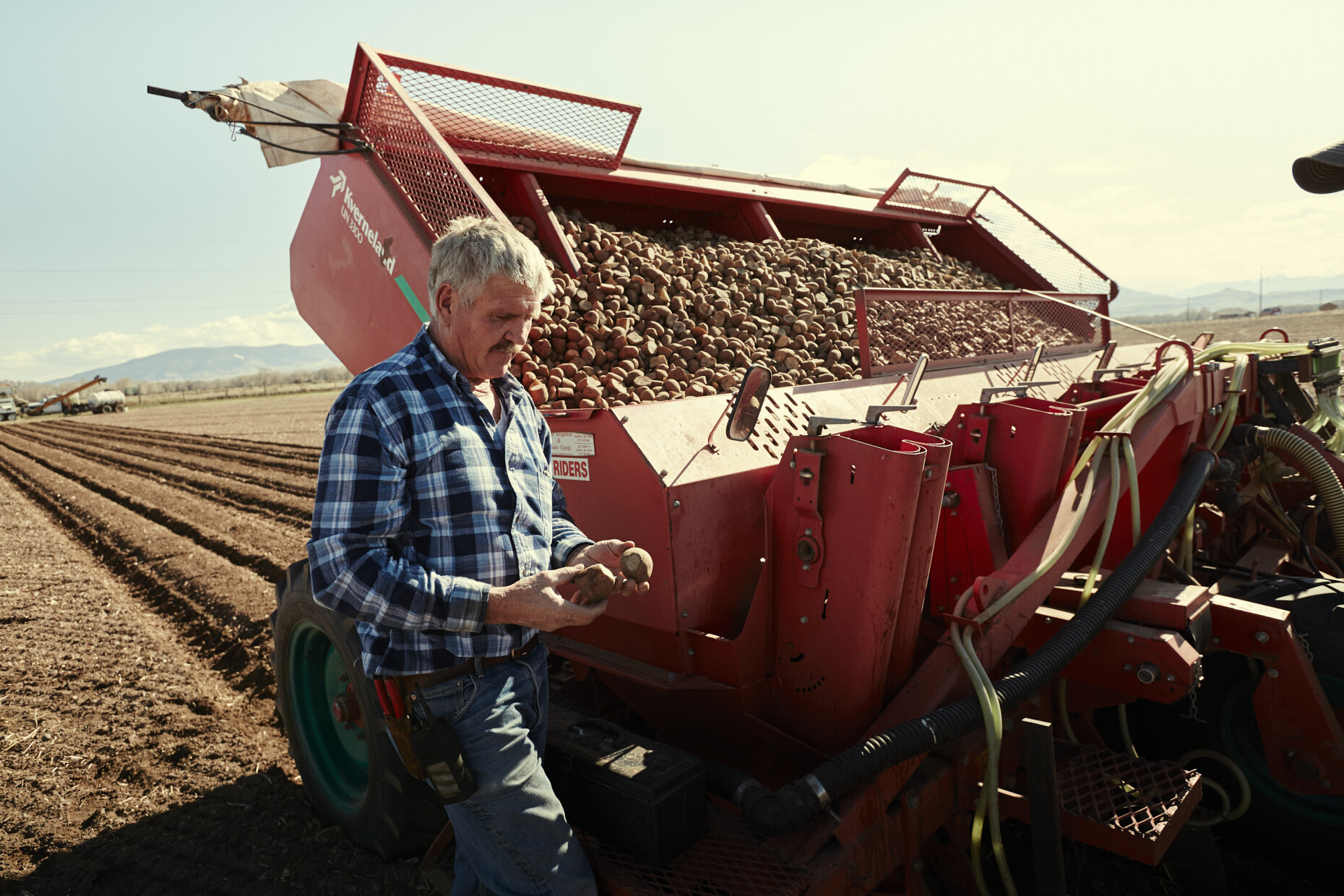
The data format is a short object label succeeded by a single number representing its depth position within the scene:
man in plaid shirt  1.52
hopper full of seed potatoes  1.88
